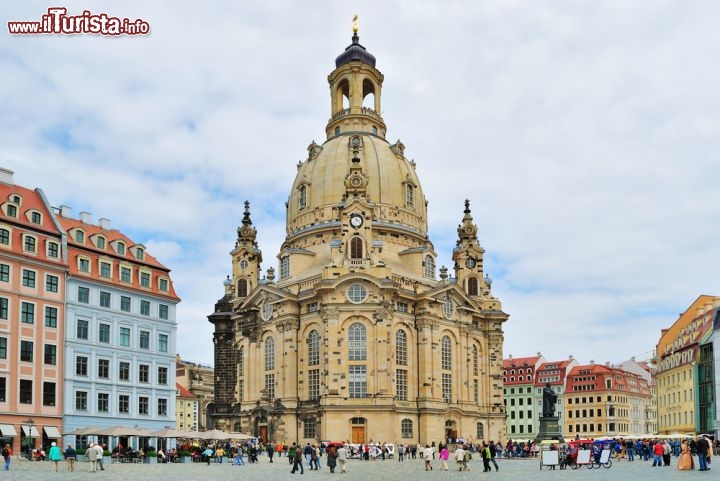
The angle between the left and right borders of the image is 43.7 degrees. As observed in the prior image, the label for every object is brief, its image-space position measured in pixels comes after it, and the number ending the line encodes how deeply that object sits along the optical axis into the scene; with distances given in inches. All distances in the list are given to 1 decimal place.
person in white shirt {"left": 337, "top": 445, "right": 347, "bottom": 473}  1908.0
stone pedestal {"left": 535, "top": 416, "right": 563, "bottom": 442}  2672.2
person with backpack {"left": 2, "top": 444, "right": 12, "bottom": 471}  1850.4
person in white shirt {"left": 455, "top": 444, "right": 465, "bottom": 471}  2074.3
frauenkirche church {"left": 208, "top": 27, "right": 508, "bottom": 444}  3710.6
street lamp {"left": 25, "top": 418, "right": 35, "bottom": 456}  2425.8
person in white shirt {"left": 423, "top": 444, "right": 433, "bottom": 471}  2176.4
